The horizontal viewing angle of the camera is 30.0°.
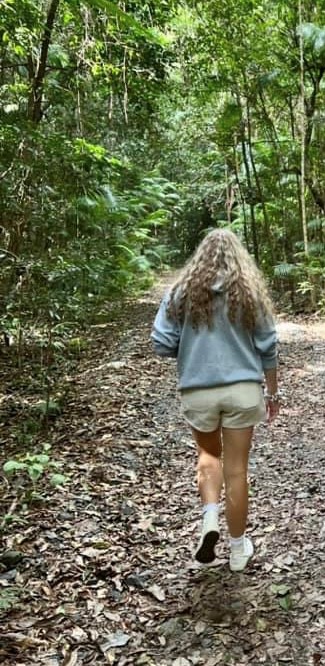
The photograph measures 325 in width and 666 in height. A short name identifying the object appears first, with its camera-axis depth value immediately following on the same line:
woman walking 2.71
